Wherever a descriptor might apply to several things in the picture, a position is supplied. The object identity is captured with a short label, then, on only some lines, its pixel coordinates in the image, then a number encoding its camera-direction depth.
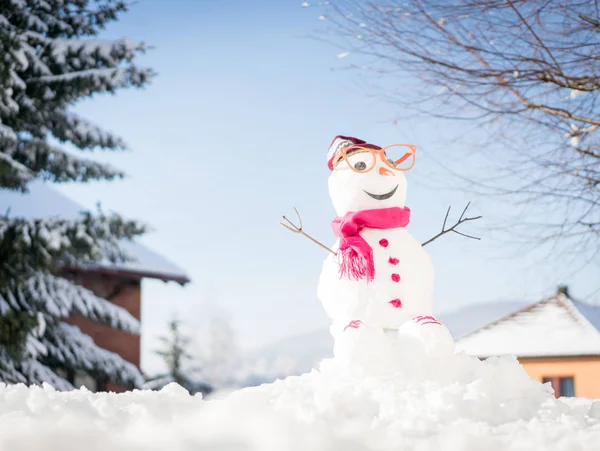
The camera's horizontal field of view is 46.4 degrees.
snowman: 3.77
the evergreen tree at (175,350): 19.47
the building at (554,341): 12.88
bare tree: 5.44
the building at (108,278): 12.07
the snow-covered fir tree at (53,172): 8.89
